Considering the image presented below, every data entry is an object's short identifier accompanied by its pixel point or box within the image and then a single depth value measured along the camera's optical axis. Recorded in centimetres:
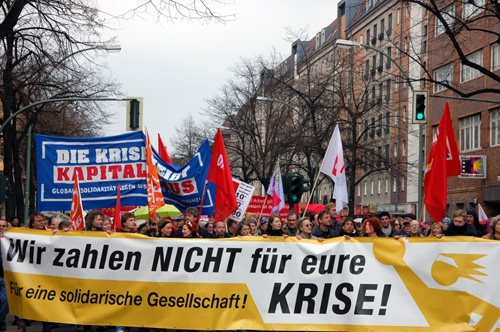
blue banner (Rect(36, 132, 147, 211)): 1297
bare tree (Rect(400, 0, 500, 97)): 2150
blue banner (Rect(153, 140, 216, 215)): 1446
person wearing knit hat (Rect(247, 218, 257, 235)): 1278
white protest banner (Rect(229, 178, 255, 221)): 1888
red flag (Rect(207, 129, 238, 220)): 1235
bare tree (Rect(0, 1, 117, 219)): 1819
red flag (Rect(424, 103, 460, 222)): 1209
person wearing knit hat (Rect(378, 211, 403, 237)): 1352
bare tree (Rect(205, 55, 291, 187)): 4481
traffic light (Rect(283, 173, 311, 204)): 2153
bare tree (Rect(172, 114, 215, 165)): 5697
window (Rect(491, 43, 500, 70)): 3819
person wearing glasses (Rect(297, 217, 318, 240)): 1130
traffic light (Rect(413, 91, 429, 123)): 2089
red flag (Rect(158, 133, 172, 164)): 1612
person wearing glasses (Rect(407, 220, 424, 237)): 1289
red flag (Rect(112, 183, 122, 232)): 1249
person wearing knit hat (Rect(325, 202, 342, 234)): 1311
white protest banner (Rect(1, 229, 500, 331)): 969
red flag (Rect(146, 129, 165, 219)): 1231
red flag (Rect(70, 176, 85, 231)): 1170
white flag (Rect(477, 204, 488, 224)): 2084
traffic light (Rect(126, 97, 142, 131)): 2384
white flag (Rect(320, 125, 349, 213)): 1451
